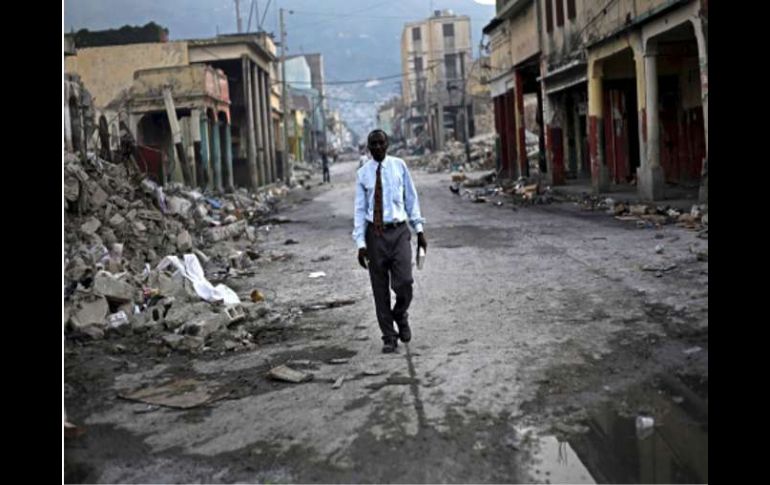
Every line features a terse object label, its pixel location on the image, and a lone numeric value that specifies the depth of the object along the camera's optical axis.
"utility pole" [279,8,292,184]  48.04
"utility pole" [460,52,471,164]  50.69
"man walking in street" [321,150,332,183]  43.86
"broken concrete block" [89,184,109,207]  12.18
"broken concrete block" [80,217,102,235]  11.01
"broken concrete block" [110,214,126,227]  12.11
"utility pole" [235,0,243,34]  54.62
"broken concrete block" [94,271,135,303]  7.97
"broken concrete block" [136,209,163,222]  13.45
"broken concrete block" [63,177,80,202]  11.21
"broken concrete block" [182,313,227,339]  7.32
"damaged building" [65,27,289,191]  28.41
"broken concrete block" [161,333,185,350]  7.05
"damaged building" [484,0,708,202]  18.56
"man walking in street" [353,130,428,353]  6.52
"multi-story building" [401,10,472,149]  81.88
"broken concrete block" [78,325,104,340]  7.25
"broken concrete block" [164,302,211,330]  7.73
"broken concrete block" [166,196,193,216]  16.41
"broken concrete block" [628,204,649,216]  16.36
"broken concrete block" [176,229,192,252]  13.23
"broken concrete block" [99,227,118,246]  11.29
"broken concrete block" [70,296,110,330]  7.35
